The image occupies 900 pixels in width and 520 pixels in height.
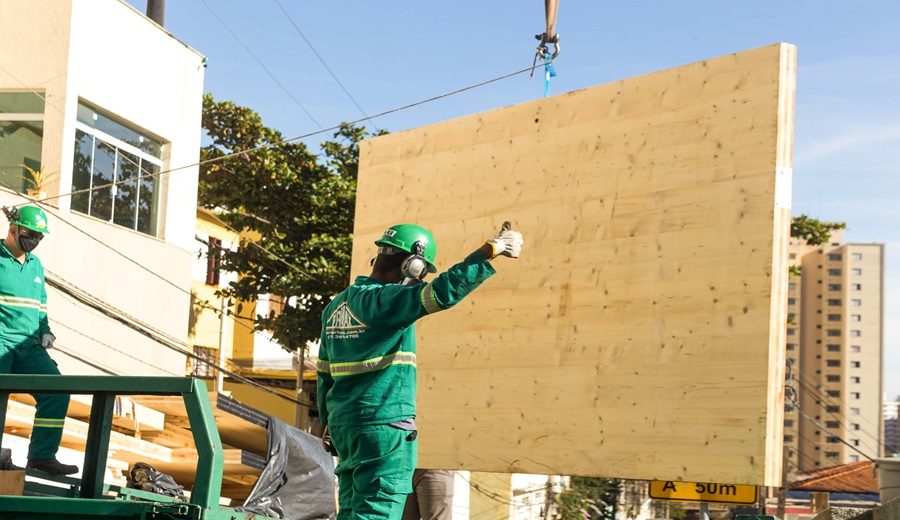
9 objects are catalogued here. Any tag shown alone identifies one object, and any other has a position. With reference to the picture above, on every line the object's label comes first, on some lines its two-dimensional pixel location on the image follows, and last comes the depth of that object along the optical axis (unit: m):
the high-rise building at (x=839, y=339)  148.25
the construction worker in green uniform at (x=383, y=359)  4.85
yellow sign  9.59
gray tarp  9.24
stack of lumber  9.54
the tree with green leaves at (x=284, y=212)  23.95
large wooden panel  7.52
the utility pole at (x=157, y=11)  20.16
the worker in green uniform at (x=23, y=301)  7.55
